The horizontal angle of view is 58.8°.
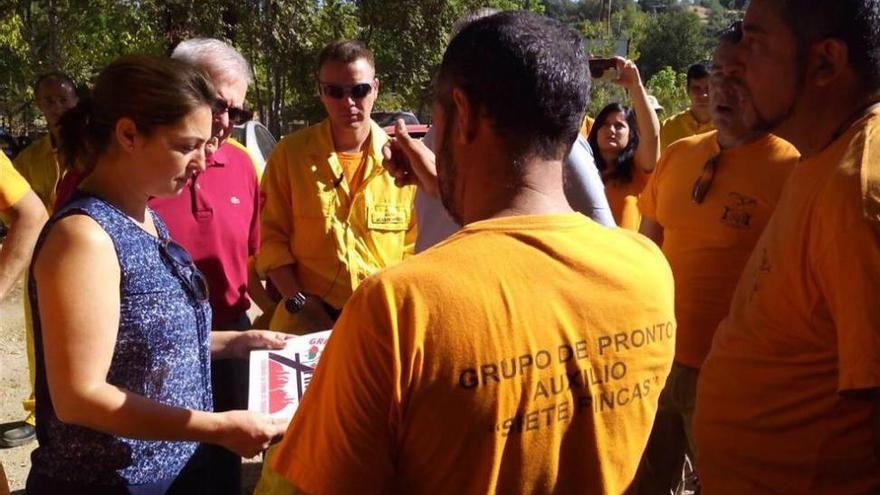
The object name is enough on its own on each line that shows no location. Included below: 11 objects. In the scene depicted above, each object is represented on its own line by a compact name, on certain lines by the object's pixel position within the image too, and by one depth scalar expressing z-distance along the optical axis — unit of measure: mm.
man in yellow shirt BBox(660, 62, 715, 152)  5375
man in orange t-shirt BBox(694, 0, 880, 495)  1456
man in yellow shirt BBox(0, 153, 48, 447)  3371
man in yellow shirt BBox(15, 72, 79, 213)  4973
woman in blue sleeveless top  1640
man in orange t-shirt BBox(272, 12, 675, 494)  1137
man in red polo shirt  2830
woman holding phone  4594
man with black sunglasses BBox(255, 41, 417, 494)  3420
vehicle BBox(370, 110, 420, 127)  17656
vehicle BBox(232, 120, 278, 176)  7504
